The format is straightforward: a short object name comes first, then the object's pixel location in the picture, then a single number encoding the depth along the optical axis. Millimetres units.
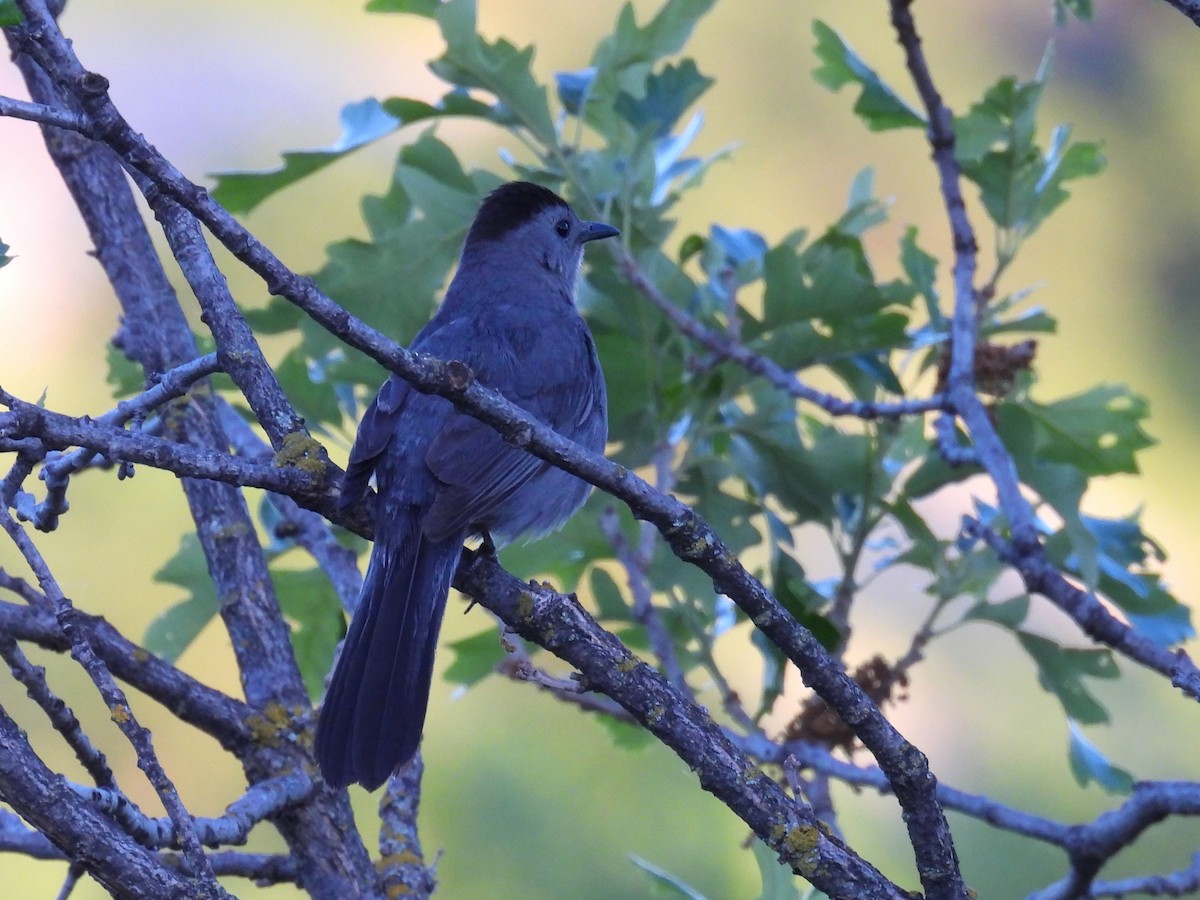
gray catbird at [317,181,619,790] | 5512
